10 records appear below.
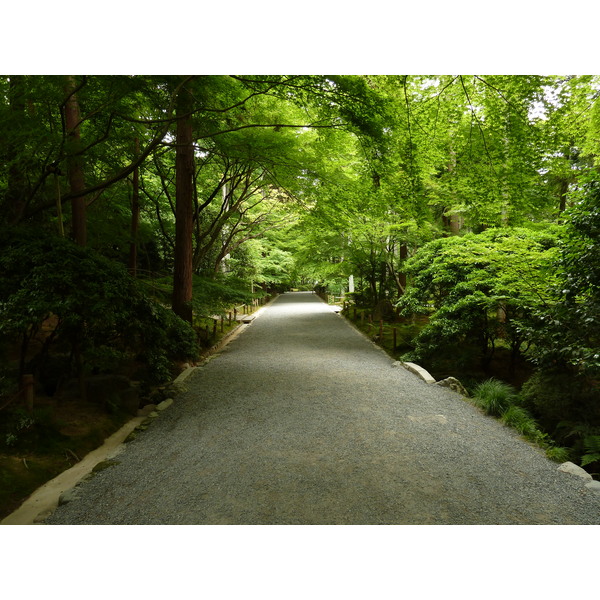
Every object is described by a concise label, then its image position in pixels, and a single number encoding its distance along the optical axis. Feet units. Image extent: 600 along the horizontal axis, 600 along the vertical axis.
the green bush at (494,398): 13.05
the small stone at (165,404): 14.38
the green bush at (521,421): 11.16
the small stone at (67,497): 7.94
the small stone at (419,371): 17.33
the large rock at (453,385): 15.63
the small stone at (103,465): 9.37
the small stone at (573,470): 8.50
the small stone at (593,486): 7.86
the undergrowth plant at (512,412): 9.85
